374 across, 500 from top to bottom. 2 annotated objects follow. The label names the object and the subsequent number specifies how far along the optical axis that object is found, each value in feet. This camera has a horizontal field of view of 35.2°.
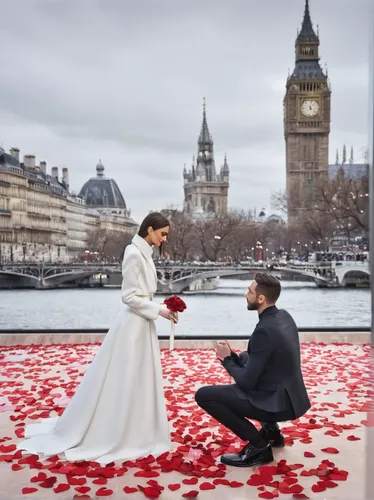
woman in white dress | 9.29
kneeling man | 8.56
